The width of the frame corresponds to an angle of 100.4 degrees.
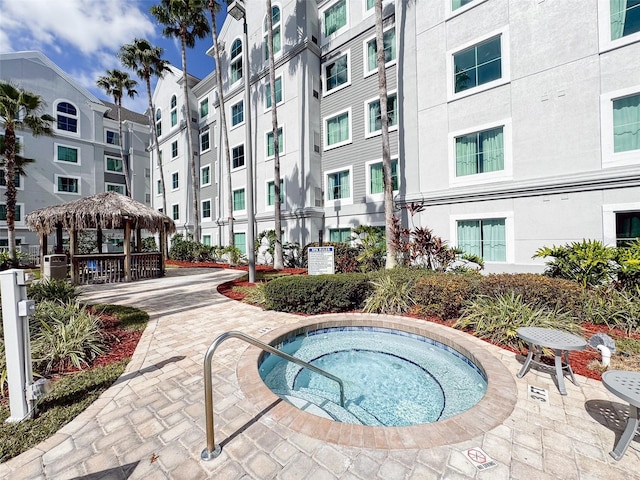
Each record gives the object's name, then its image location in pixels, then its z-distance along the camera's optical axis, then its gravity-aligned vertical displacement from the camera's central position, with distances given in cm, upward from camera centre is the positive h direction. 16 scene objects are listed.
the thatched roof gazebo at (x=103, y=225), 1146 +83
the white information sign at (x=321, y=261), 891 -86
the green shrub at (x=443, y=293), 668 -159
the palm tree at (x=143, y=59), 2345 +1632
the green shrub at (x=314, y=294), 733 -161
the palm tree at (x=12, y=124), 1484 +737
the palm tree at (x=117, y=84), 2677 +1602
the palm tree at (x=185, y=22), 1923 +1682
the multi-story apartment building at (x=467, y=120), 897 +499
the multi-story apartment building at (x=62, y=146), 2448 +1009
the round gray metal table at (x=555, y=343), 363 -160
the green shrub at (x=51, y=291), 651 -120
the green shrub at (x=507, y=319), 535 -189
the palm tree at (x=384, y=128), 1152 +468
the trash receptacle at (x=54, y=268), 1066 -96
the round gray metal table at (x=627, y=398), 252 -162
